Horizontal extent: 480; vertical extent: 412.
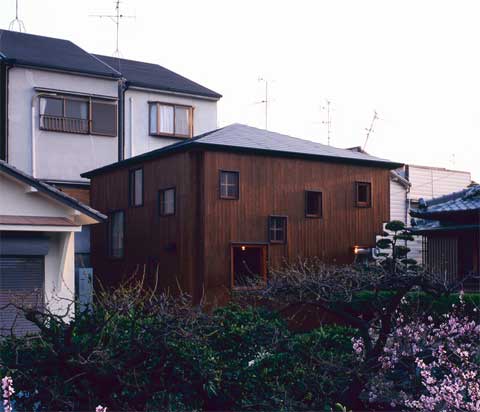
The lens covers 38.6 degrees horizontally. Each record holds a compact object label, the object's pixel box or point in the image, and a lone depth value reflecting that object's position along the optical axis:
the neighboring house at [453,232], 18.34
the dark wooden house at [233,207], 19.39
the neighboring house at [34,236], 14.93
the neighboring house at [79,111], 24.30
